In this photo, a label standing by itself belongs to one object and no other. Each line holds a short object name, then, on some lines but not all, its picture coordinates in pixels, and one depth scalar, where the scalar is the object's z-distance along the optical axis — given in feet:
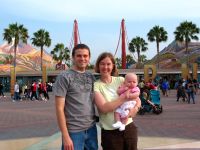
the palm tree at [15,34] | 79.15
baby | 5.05
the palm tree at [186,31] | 77.69
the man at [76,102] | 4.90
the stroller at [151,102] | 21.09
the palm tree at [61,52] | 112.74
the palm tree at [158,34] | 86.51
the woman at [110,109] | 5.07
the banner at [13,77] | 53.61
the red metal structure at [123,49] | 89.32
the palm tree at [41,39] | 89.18
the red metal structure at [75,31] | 92.07
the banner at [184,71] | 61.00
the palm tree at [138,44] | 108.68
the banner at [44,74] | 62.31
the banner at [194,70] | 62.86
